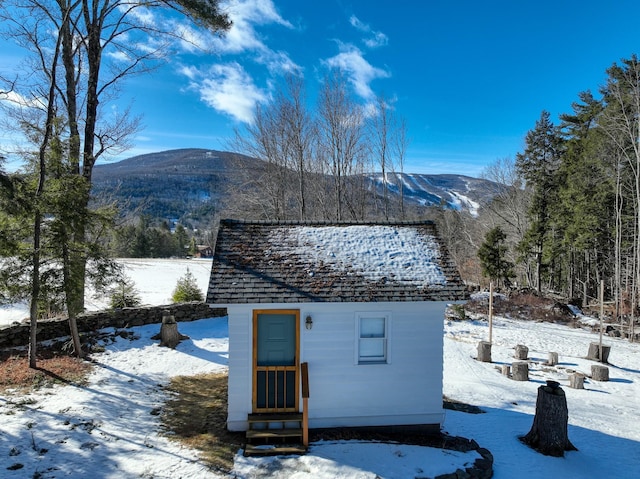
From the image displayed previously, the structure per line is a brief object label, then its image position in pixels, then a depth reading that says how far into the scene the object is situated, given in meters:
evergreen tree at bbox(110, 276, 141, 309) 14.76
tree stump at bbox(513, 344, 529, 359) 14.23
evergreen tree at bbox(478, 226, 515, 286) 29.39
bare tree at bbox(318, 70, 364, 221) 23.16
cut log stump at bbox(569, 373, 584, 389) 11.54
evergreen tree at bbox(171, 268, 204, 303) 16.97
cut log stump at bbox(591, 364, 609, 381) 12.21
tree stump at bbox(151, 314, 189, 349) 12.91
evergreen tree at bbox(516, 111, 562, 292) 30.73
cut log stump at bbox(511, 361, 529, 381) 11.88
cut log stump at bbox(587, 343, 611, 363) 14.15
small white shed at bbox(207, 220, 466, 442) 7.24
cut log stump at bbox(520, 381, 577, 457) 7.21
